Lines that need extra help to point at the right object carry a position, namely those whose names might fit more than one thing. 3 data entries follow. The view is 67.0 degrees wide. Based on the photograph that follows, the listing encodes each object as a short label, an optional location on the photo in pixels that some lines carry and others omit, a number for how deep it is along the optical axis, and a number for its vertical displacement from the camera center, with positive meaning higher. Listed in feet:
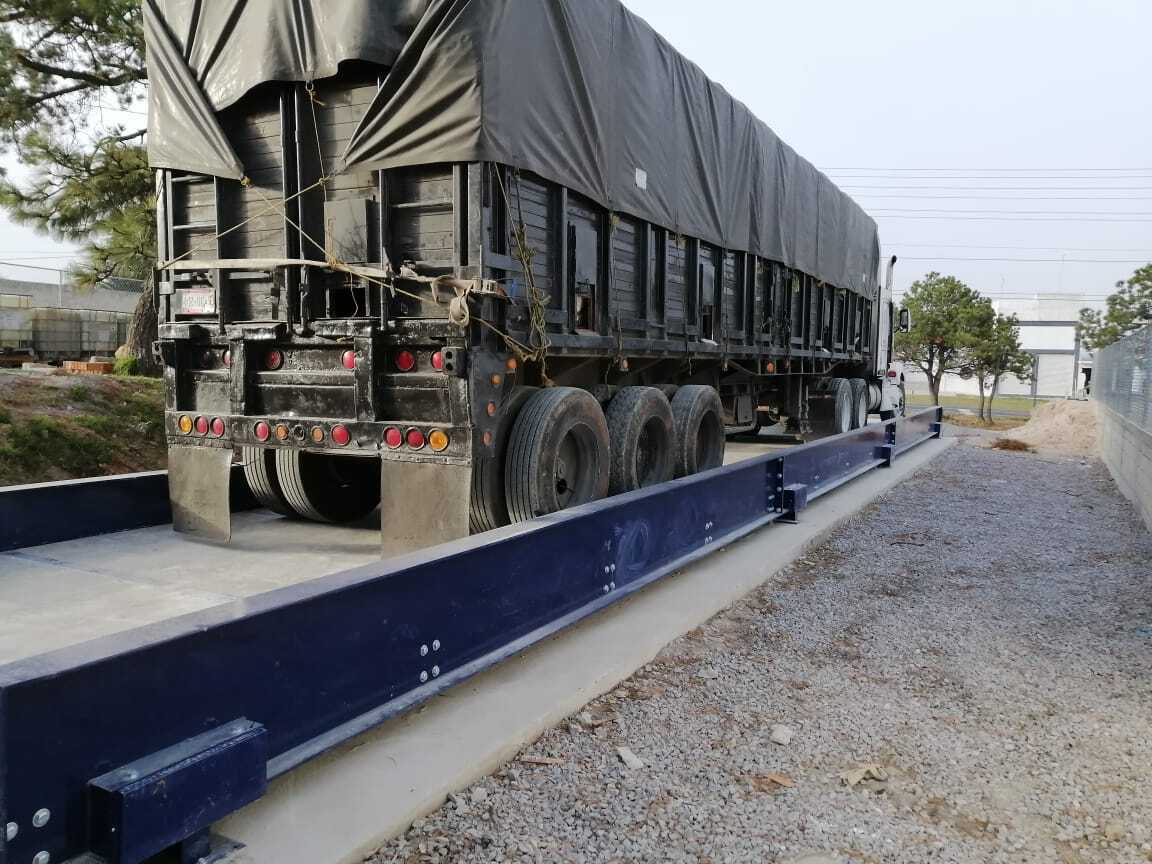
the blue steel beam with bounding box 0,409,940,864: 6.27 -2.74
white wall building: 214.28 +9.11
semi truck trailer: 15.39 +2.43
